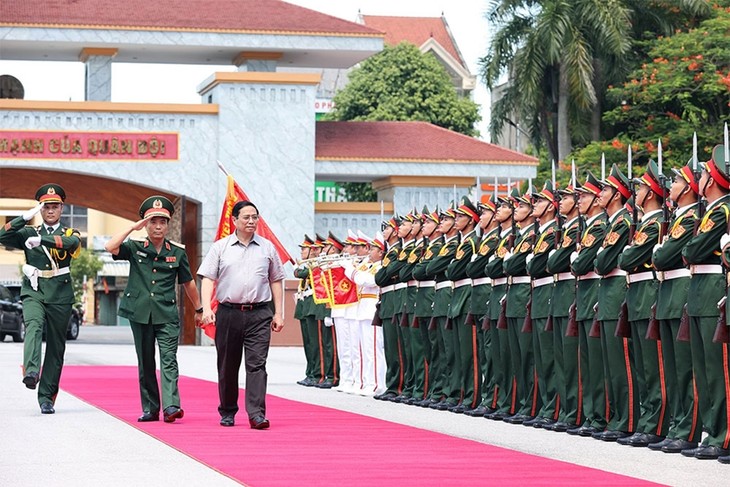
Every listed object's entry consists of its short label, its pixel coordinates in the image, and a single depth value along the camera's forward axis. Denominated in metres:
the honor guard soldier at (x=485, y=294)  13.88
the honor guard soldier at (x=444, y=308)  14.78
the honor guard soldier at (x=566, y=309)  12.37
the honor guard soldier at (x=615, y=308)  11.57
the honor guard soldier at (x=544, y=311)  12.73
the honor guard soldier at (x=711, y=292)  10.19
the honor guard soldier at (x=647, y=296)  11.08
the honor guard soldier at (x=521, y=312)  13.16
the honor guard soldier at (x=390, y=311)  16.14
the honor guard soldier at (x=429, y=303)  15.16
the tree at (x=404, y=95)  55.46
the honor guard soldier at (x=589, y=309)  11.95
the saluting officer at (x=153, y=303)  12.59
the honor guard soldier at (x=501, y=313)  13.55
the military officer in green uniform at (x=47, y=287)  13.27
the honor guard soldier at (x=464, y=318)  14.34
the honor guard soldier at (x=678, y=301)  10.59
